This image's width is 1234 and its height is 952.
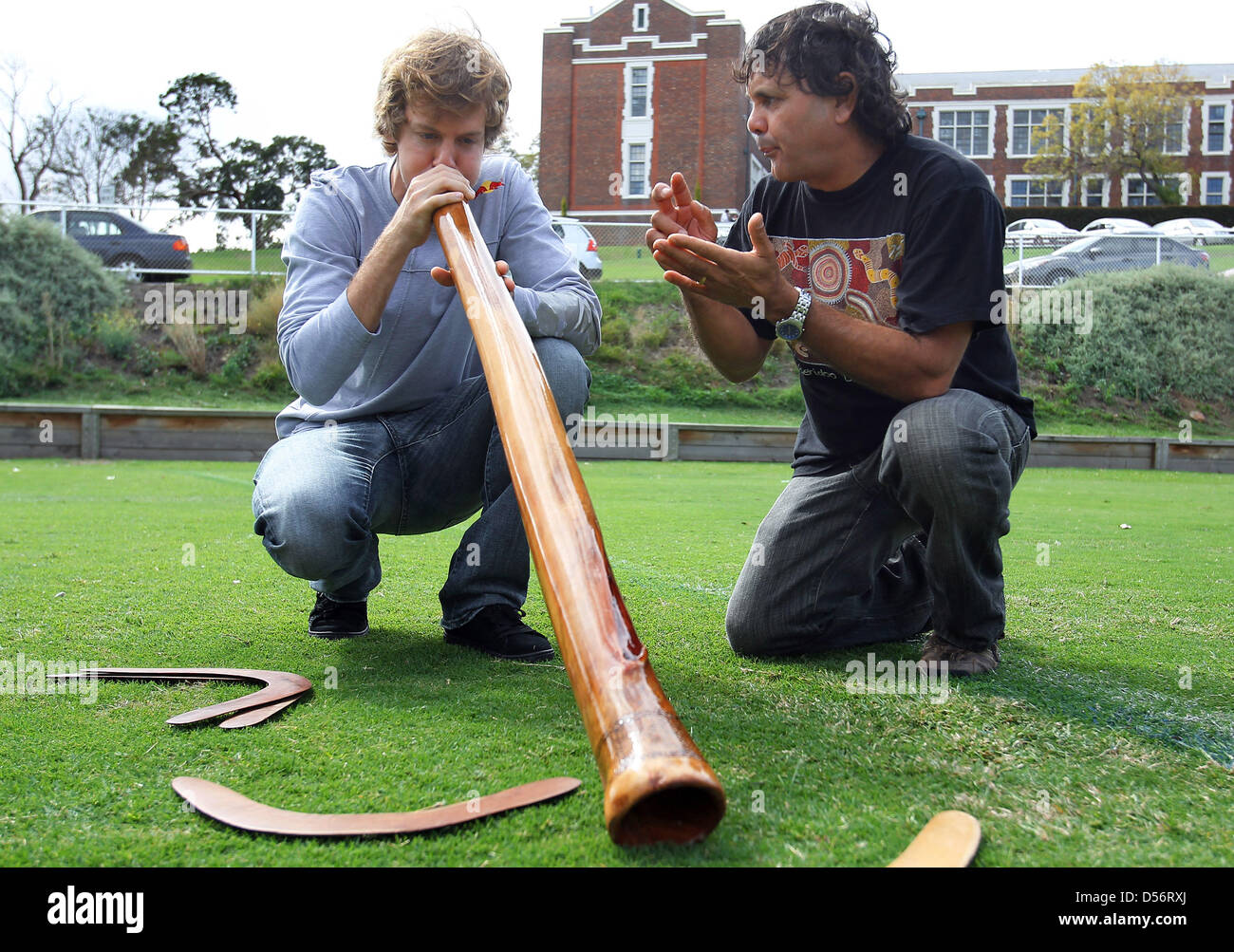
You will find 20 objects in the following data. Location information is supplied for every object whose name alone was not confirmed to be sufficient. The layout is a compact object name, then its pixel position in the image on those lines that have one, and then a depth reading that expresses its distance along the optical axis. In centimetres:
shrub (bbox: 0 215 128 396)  1480
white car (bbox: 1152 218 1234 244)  3130
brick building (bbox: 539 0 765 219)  3866
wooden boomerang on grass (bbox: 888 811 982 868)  145
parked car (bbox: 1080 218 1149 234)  3152
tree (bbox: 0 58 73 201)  3025
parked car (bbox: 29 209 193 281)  1764
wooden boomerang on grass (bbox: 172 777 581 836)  157
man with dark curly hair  253
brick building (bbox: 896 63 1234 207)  4484
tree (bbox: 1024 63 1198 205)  3866
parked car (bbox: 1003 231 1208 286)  1942
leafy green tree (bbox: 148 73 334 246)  3609
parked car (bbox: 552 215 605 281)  1934
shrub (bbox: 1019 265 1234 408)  1703
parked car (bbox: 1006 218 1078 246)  1961
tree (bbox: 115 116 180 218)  3378
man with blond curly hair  263
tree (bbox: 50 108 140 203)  3119
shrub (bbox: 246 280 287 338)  1617
